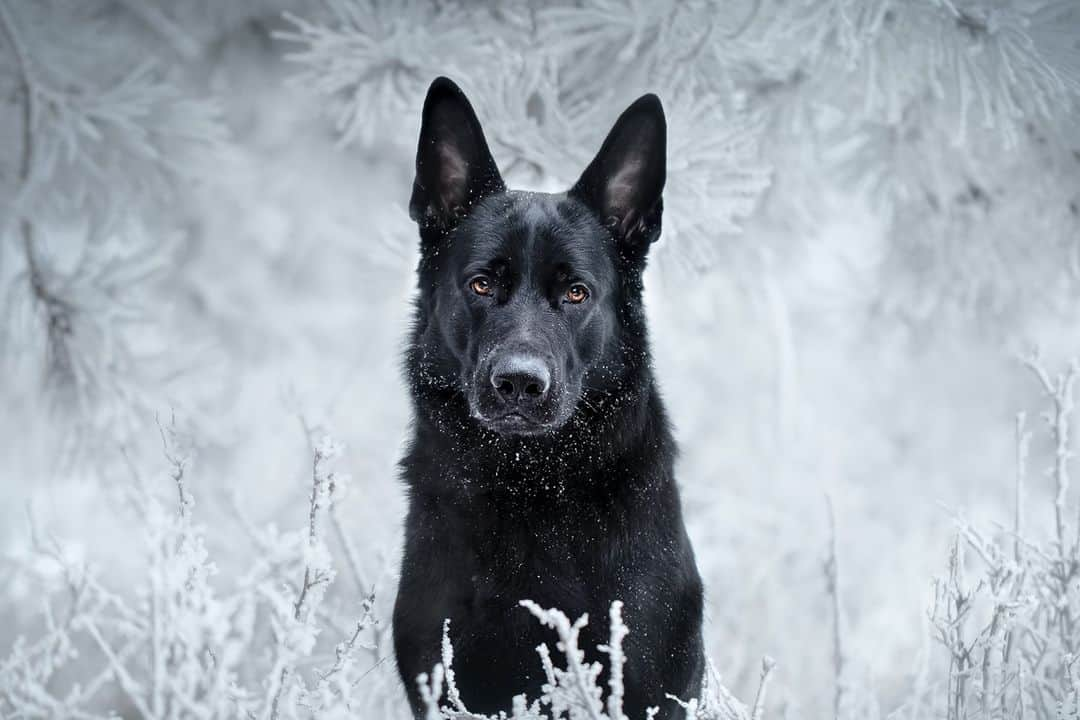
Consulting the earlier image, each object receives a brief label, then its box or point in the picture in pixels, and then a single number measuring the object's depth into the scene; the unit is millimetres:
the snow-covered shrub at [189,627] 2456
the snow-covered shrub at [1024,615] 2632
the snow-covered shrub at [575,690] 2451
